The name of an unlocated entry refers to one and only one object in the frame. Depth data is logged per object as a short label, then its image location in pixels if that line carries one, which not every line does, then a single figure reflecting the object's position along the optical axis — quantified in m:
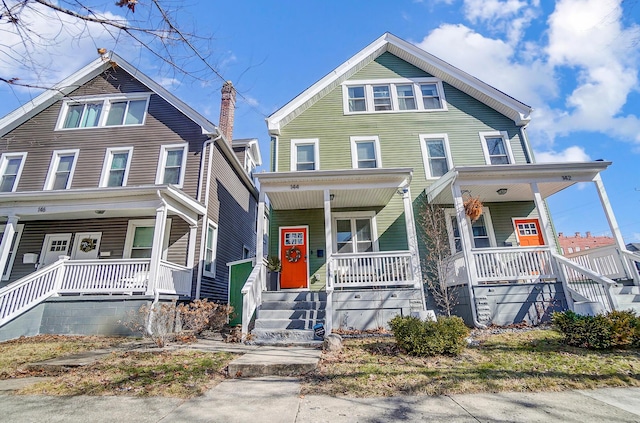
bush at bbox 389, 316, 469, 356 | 5.10
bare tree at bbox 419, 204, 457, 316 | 8.59
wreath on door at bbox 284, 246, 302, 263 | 10.11
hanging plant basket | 8.69
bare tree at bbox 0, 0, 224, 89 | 2.64
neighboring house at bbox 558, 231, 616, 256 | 49.19
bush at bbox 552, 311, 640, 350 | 5.23
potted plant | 9.47
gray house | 8.12
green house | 7.72
